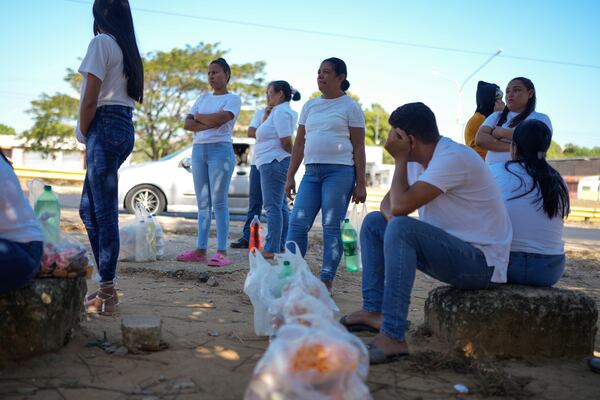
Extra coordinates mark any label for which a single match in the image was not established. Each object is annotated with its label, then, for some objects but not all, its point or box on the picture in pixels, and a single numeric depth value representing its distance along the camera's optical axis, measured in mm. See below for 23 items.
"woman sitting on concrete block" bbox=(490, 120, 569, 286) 3348
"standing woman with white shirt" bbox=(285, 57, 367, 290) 4594
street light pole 29984
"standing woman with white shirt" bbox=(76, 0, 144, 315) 3691
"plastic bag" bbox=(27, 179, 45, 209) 4090
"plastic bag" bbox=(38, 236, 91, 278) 2979
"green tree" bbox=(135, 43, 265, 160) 28531
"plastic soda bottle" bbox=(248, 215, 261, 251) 6266
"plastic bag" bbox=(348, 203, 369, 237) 6441
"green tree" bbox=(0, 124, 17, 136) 64000
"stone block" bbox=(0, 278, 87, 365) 2803
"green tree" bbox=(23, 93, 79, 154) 28875
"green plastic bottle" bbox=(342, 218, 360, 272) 6277
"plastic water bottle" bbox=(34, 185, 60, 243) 3740
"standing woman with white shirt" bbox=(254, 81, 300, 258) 5715
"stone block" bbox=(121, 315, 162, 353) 3041
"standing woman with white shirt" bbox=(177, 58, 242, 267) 5633
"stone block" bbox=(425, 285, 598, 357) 3211
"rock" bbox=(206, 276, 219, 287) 5102
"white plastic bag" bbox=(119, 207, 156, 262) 5895
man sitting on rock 3086
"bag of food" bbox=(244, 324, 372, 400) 2090
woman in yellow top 5633
